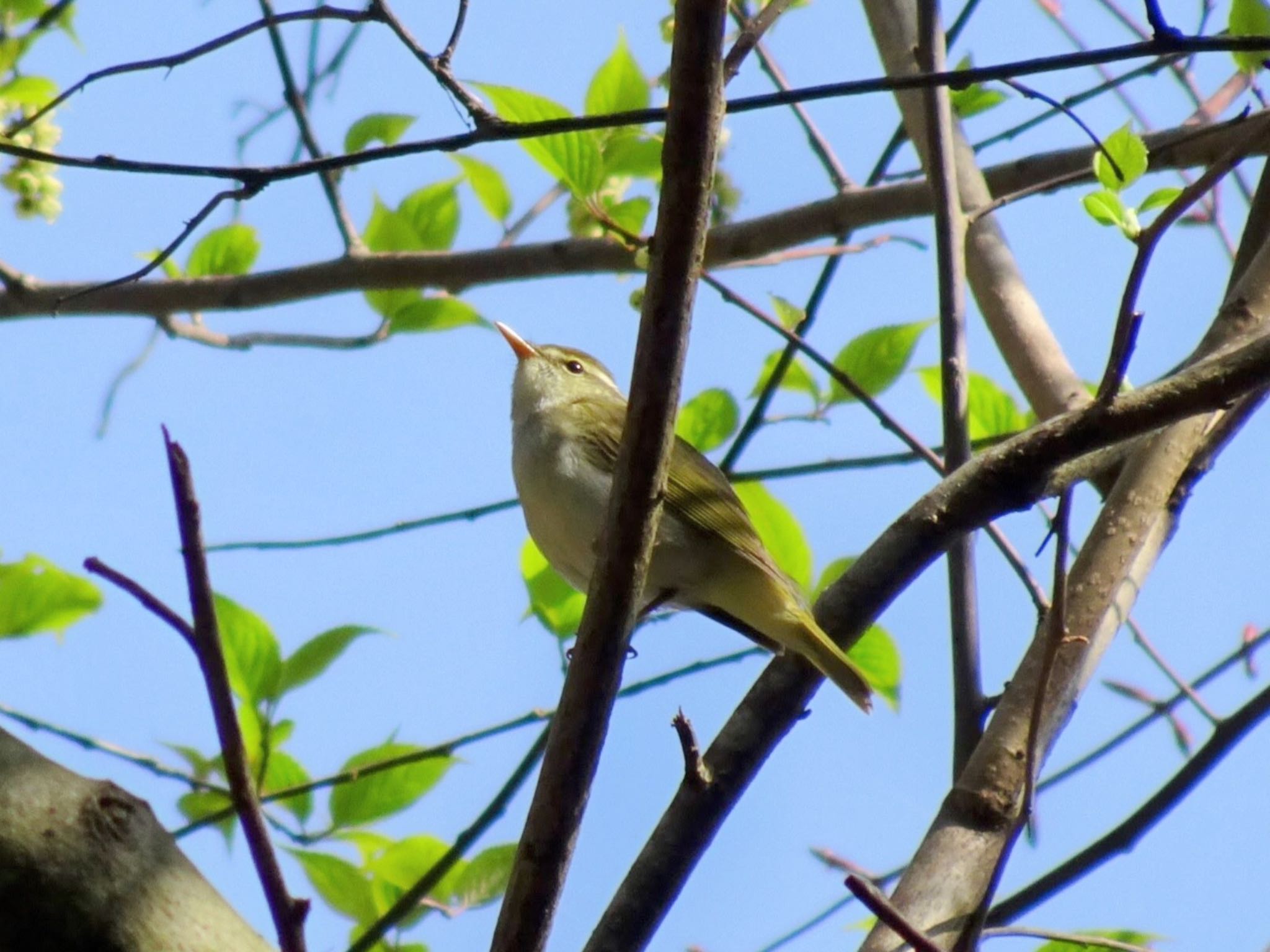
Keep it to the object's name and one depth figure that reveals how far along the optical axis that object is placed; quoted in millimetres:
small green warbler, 7941
